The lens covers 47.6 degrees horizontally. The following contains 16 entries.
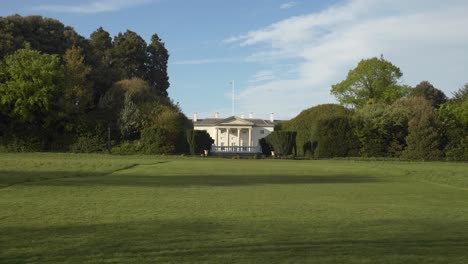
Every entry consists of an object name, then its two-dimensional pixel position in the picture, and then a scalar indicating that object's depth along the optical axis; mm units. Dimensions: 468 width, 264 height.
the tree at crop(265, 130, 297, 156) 50500
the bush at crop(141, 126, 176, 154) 46188
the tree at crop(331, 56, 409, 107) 71500
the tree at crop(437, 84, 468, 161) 44094
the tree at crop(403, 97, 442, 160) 43969
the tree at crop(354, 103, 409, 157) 46469
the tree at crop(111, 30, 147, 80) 70438
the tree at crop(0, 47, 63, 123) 42656
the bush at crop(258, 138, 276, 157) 54425
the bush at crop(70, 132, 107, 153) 45719
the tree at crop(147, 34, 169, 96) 76000
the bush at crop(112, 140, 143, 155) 45906
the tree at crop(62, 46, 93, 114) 46969
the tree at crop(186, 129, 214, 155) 48688
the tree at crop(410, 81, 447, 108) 72950
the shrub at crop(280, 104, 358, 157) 47000
